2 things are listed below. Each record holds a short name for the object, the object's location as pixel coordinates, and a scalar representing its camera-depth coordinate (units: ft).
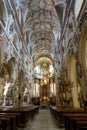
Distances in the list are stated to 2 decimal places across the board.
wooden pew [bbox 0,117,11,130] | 12.44
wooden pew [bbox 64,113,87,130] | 12.38
